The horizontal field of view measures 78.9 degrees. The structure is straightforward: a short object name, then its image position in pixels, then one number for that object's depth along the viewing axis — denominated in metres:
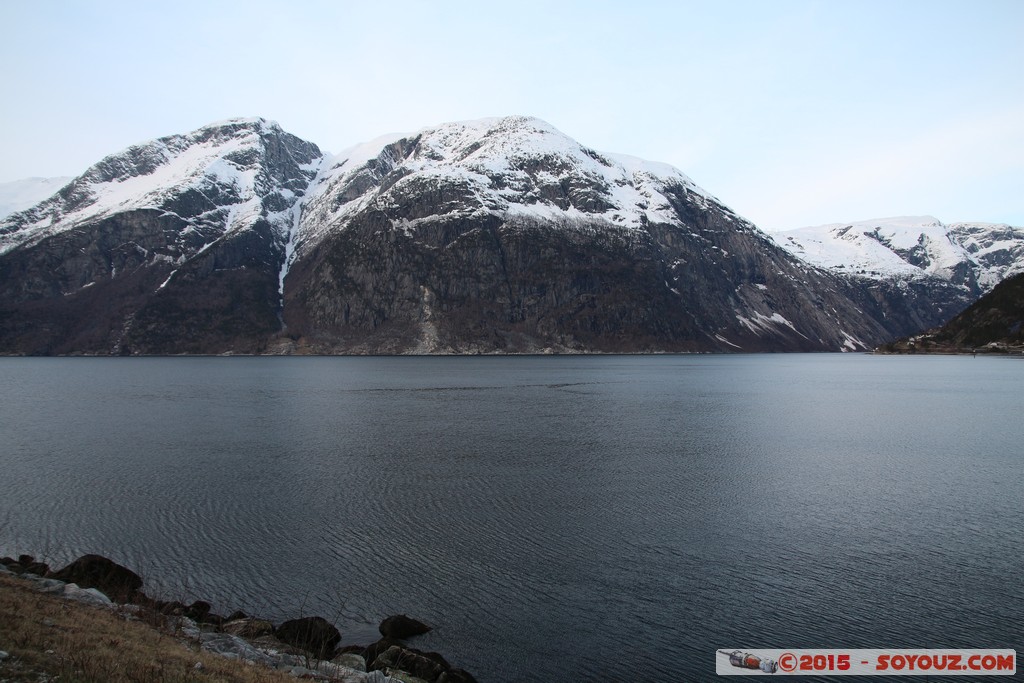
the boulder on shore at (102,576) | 25.14
